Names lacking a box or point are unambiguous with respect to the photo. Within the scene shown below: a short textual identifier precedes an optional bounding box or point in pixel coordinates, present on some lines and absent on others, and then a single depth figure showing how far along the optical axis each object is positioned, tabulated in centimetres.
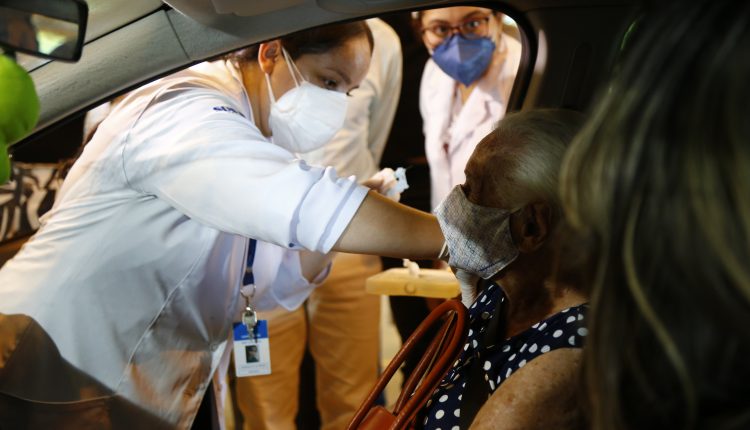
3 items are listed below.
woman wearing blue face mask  295
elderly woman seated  144
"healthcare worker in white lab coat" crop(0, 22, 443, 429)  146
